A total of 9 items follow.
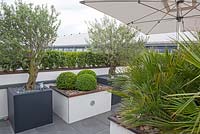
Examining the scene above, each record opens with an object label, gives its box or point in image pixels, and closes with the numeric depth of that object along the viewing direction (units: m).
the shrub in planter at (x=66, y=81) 3.87
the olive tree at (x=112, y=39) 4.83
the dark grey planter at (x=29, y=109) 3.00
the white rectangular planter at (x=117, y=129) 1.90
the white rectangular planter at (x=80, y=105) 3.45
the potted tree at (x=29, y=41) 3.04
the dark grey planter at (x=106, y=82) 4.48
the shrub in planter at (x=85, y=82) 3.74
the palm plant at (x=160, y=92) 1.48
